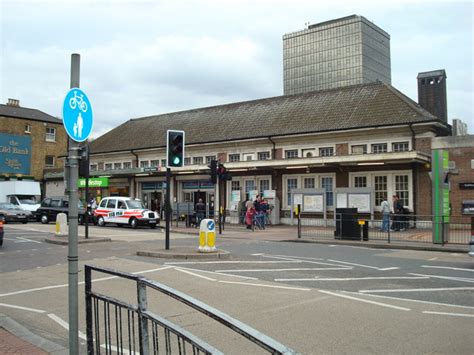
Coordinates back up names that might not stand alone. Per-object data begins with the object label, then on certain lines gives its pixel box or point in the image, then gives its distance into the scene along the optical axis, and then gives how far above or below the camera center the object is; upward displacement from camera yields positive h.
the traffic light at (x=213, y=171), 22.73 +1.22
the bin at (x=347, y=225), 19.94 -1.22
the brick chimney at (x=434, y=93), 30.48 +6.54
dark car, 32.50 -0.67
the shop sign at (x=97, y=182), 39.47 +1.31
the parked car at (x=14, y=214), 32.61 -1.07
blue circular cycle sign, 4.64 +0.82
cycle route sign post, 4.41 +0.45
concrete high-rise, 105.19 +32.12
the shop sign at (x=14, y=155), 49.81 +4.59
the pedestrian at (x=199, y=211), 27.73 -0.83
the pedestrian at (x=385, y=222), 19.20 -1.09
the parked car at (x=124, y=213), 28.50 -0.94
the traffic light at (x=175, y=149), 14.85 +1.51
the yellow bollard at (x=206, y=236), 14.03 -1.14
